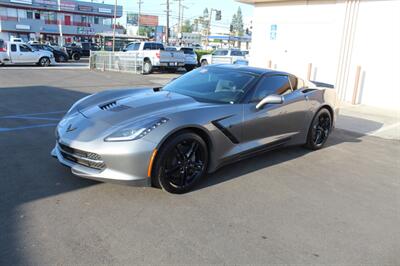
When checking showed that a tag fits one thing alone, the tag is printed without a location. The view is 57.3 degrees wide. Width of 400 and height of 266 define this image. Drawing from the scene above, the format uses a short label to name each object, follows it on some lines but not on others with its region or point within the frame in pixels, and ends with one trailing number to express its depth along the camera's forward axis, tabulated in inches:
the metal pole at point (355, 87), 460.4
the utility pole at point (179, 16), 3046.3
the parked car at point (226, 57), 884.5
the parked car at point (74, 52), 1374.3
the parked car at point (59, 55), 1210.8
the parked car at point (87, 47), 1433.3
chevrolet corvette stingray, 147.3
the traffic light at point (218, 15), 2396.5
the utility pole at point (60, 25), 2421.4
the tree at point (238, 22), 5478.3
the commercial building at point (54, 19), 2357.3
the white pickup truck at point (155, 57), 841.5
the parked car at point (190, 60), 910.9
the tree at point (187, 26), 5738.2
